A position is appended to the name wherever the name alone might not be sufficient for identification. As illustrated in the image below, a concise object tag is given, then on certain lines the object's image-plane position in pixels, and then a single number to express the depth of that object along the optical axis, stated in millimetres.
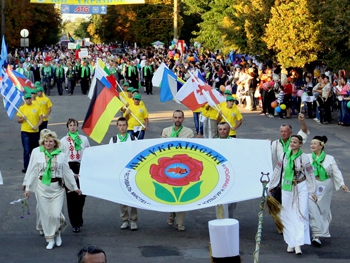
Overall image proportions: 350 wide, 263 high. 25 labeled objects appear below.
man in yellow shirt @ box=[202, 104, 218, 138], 17938
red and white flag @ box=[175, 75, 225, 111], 17156
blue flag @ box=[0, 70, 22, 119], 16797
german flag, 13875
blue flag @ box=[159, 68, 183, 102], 19266
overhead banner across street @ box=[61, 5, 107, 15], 52156
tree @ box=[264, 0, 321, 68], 28188
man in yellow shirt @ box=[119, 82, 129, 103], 19734
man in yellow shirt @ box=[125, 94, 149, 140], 16047
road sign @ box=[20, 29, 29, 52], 48481
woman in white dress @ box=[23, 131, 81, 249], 10188
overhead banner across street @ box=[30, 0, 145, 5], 48584
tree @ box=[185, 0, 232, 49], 45531
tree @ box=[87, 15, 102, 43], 127525
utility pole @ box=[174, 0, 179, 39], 55269
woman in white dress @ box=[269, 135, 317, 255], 9945
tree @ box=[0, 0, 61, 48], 65000
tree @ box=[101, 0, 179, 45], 75500
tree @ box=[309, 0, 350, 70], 23500
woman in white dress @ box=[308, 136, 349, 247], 10586
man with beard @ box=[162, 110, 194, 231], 11427
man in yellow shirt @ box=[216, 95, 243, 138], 15883
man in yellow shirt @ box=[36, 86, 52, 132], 17605
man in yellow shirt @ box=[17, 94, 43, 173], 15805
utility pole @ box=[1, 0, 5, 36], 53359
